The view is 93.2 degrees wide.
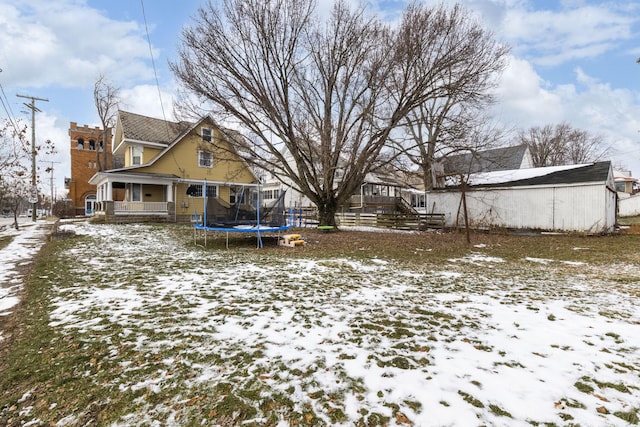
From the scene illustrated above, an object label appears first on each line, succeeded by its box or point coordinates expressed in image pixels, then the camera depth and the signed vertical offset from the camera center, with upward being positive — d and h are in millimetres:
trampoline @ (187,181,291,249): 10555 -430
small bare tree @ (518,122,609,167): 41000 +8653
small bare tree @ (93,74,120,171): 32062 +11302
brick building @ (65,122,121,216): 33344 +4838
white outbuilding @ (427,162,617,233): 14492 +508
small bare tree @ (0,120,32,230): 13430 +2013
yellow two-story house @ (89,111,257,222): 20406 +2225
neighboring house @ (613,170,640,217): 29906 +1942
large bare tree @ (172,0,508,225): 13484 +6165
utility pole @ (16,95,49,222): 20452 +5618
